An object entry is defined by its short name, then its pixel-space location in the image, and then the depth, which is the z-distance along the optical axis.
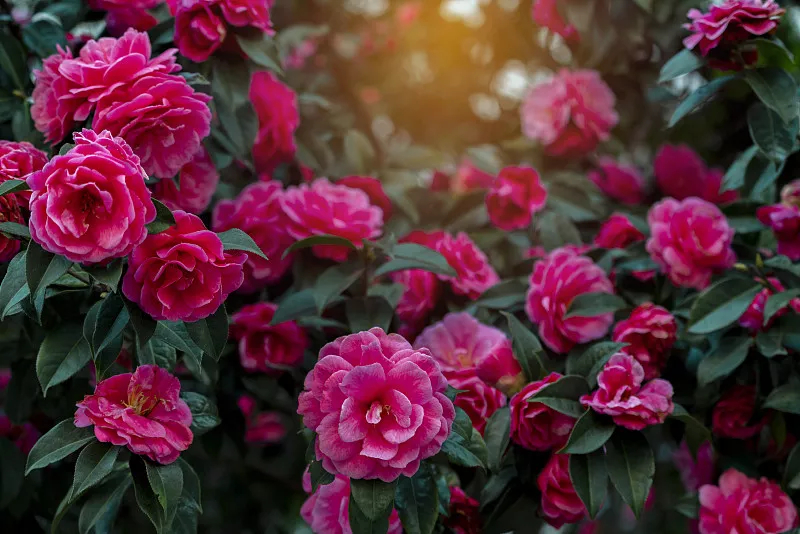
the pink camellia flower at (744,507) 1.96
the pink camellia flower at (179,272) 1.81
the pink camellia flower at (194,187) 1.96
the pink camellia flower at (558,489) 1.91
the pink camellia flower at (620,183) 2.39
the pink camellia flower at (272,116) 2.12
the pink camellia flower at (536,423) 1.91
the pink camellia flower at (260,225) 2.04
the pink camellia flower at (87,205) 1.77
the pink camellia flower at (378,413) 1.79
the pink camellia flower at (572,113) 2.34
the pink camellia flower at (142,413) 1.82
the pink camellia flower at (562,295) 2.01
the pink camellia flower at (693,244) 2.03
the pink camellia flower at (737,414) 2.00
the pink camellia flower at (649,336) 1.97
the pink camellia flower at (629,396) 1.88
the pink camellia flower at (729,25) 1.94
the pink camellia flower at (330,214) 2.03
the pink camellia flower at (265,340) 2.02
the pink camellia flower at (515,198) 2.21
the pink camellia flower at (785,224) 2.02
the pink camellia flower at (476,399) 1.94
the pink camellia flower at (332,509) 1.90
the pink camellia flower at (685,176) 2.36
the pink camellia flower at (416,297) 2.07
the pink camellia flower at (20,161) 1.85
